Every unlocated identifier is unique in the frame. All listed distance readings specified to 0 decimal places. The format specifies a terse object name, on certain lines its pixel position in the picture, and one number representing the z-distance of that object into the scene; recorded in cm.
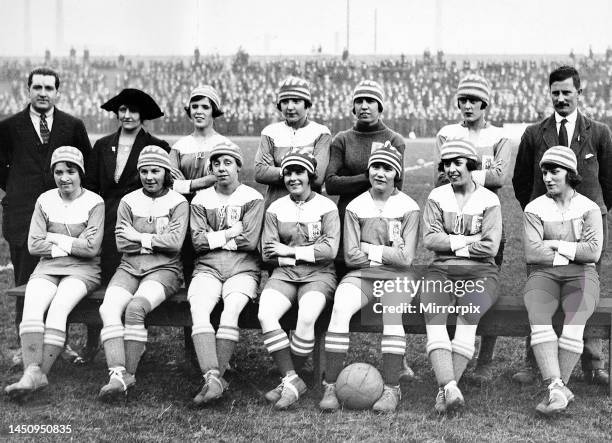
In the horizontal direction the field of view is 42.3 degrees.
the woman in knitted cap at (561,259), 508
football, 499
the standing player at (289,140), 592
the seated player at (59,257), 536
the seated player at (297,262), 525
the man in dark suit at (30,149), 625
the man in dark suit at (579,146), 561
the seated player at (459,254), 519
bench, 536
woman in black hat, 616
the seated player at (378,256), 518
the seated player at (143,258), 529
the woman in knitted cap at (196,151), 598
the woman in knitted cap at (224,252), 526
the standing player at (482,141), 568
